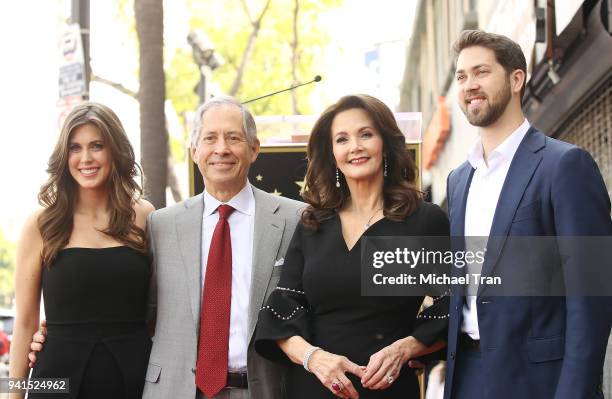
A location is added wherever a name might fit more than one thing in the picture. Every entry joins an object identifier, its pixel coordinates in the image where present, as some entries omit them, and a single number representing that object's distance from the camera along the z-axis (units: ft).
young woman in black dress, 15.88
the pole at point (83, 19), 33.22
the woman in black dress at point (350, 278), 14.23
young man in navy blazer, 12.76
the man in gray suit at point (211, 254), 15.42
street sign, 32.01
